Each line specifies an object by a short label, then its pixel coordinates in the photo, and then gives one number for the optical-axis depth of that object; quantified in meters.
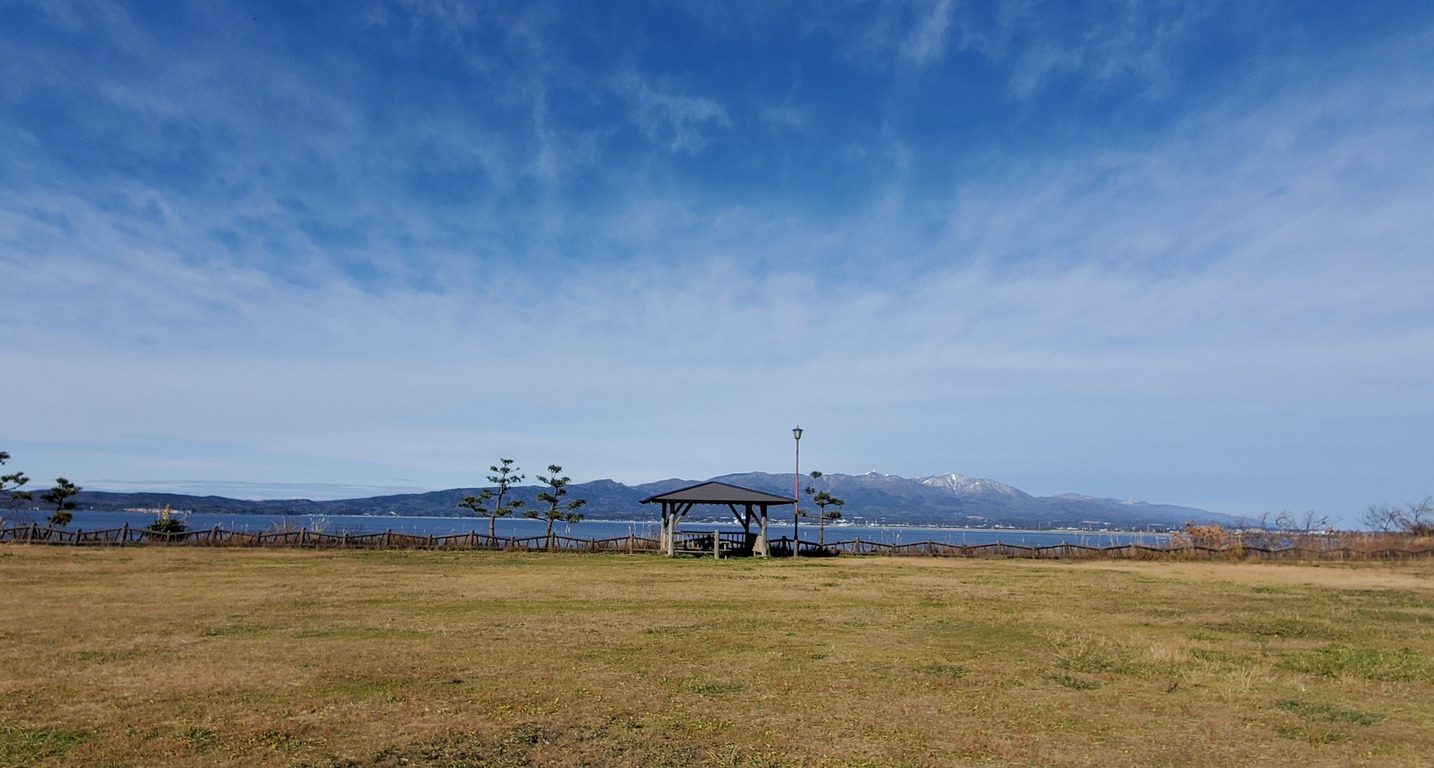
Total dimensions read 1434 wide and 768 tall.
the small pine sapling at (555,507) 48.85
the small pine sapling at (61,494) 46.66
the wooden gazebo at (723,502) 39.88
